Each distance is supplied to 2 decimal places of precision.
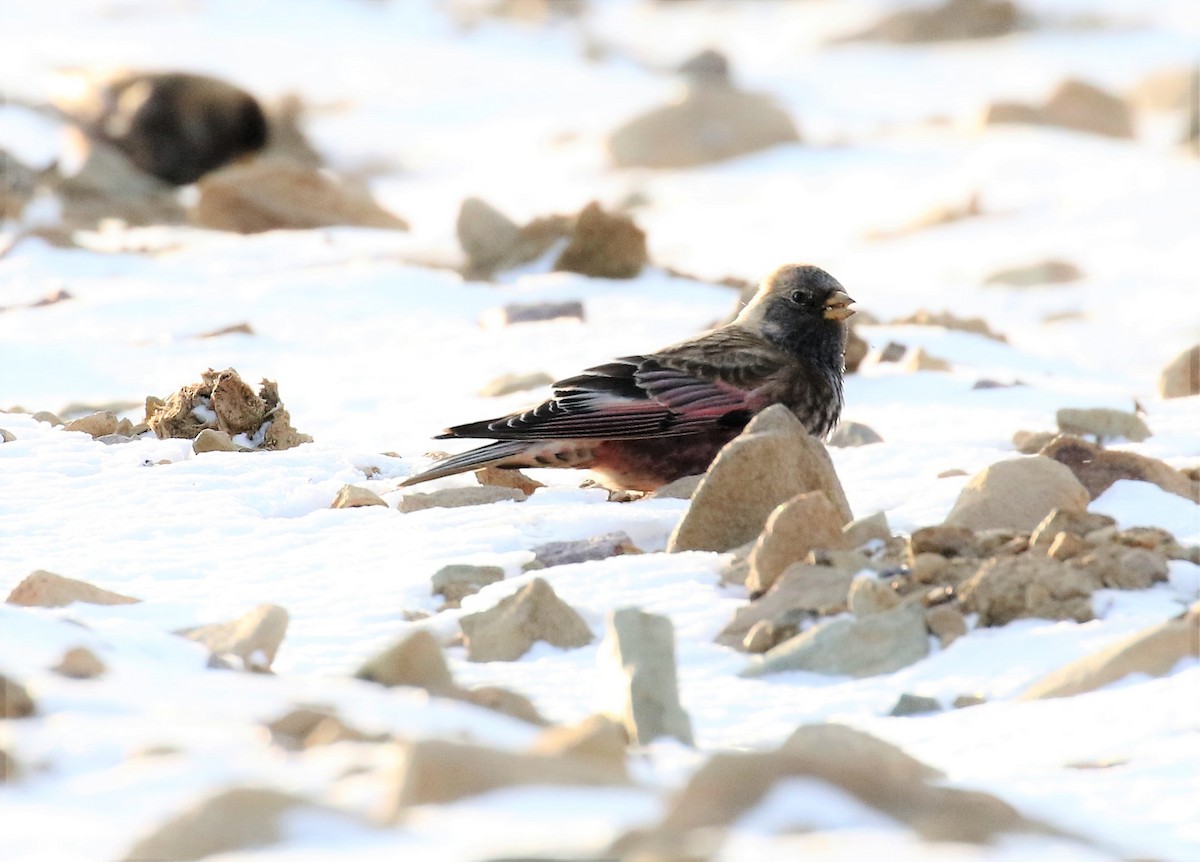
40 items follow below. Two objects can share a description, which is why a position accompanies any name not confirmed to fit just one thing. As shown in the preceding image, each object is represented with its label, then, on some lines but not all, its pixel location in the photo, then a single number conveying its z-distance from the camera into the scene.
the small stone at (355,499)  11.48
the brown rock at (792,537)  9.62
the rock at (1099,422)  14.54
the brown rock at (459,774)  5.70
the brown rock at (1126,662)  8.03
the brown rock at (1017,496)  10.60
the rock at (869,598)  8.95
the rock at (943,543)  9.63
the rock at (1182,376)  16.78
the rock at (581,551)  10.23
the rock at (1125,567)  9.22
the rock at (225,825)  5.41
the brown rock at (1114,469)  11.58
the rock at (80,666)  7.12
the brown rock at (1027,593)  8.91
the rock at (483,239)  22.42
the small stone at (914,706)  8.12
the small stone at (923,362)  17.66
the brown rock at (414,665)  7.77
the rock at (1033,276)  26.59
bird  12.15
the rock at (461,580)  9.71
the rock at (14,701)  6.54
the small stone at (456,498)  11.45
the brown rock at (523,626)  8.85
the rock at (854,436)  14.46
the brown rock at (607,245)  21.72
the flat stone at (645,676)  7.37
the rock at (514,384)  16.61
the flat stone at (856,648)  8.59
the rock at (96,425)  13.48
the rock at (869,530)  10.07
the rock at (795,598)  9.09
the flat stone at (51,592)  9.07
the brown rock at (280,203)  25.81
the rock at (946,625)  8.80
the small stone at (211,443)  12.80
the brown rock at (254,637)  8.17
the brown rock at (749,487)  10.47
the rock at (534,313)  19.52
